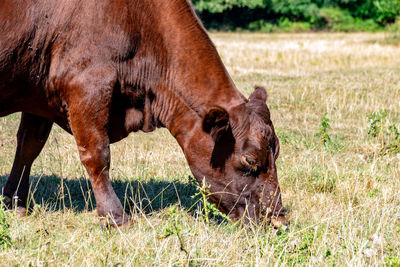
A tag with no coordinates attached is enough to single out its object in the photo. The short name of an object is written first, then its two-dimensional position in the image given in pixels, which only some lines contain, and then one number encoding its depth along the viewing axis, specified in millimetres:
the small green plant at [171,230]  7507
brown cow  9547
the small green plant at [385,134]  15204
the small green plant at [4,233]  8258
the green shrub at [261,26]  84294
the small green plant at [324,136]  14539
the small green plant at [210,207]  8595
